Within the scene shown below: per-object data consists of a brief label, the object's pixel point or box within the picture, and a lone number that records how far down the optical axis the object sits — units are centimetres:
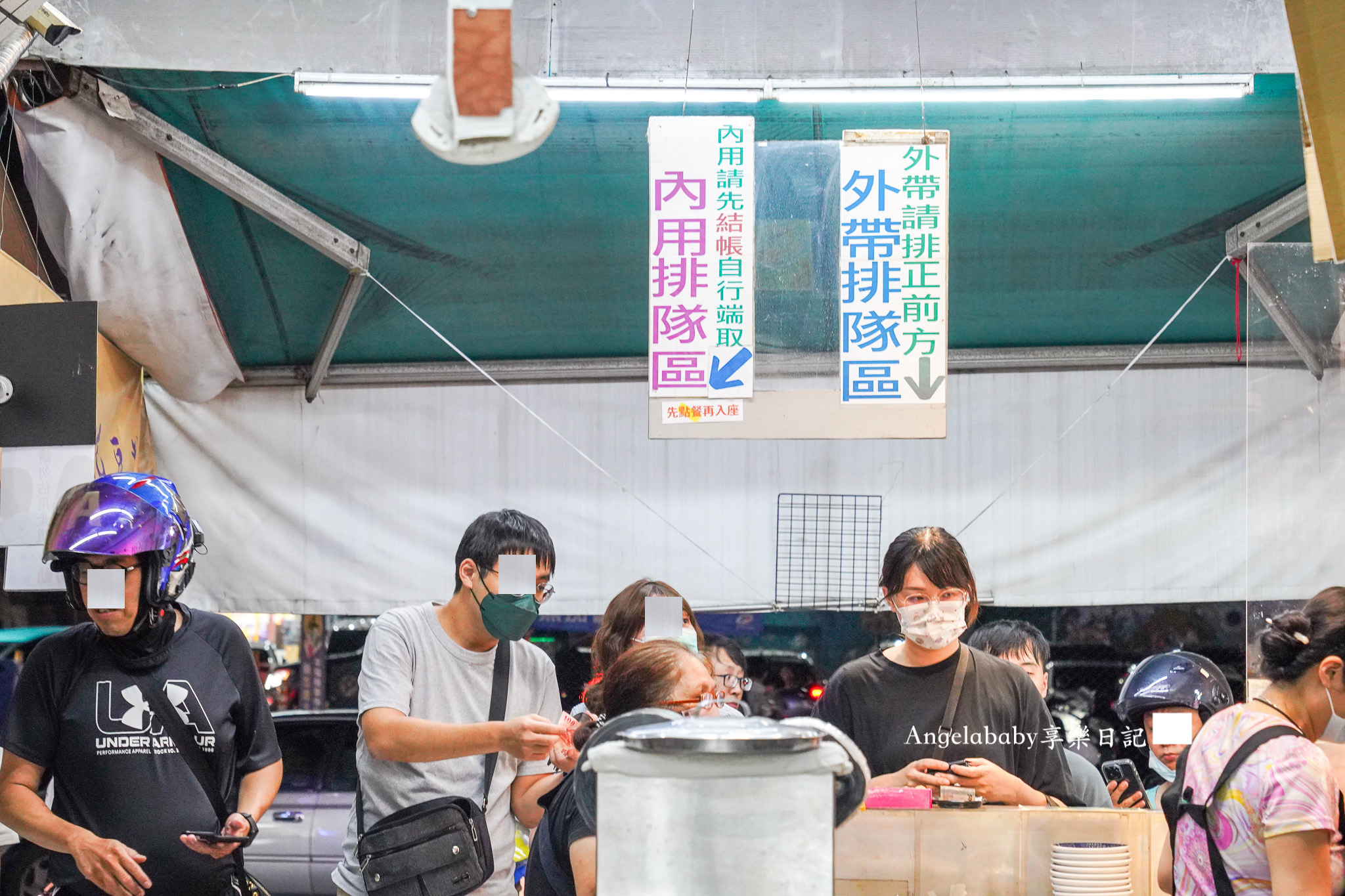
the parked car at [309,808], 625
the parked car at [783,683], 655
